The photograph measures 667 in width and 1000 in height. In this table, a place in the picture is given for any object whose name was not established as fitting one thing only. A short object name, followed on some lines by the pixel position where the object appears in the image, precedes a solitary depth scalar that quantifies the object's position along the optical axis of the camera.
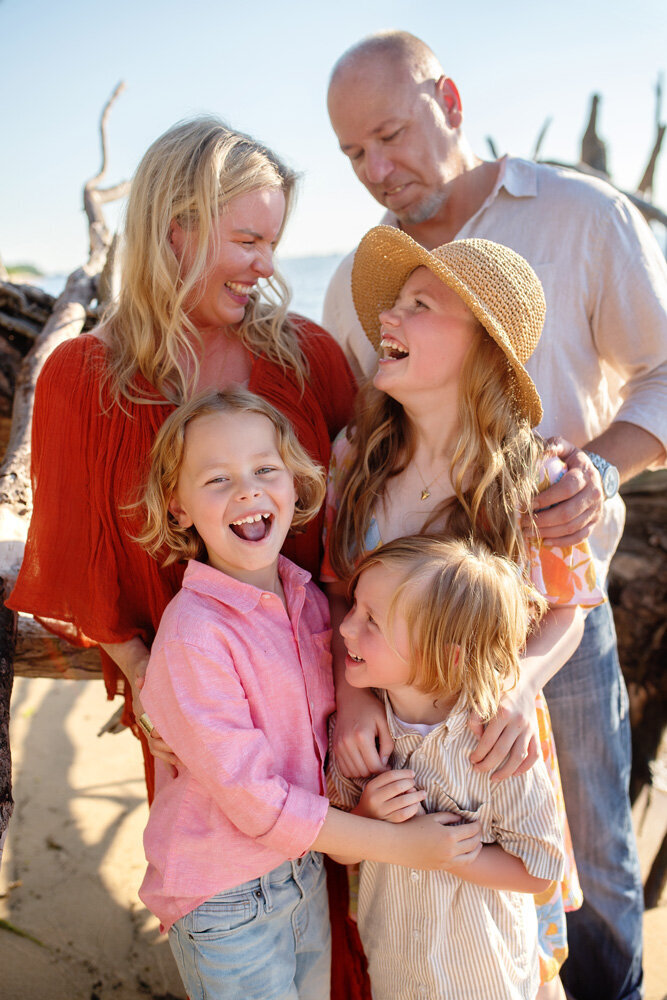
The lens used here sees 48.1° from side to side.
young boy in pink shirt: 1.45
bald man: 2.26
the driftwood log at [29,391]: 2.08
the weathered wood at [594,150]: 4.81
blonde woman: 1.82
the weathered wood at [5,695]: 1.63
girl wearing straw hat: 1.68
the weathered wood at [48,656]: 2.29
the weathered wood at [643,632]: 3.09
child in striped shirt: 1.49
